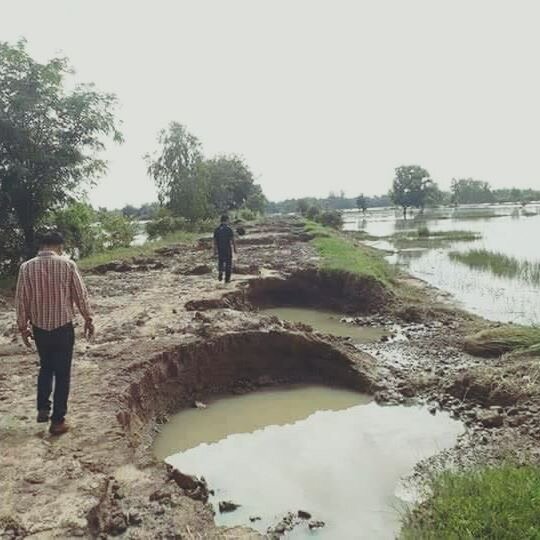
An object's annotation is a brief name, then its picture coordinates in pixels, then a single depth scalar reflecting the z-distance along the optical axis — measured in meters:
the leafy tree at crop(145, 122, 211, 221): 38.25
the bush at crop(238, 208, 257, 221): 51.23
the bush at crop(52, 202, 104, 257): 20.55
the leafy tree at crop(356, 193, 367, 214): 100.04
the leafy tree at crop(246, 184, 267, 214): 63.25
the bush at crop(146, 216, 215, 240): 34.78
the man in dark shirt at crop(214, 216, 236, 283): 12.86
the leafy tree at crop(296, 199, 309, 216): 70.19
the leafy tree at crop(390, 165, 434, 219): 77.56
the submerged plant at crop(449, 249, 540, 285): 18.62
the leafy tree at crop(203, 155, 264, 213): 50.81
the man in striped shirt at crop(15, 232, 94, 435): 4.73
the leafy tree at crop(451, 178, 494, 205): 120.50
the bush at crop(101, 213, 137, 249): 28.06
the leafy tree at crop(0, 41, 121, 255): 15.15
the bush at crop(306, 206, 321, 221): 55.34
